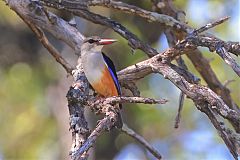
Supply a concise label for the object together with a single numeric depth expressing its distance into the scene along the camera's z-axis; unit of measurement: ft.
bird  21.58
